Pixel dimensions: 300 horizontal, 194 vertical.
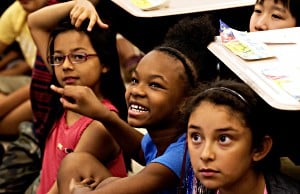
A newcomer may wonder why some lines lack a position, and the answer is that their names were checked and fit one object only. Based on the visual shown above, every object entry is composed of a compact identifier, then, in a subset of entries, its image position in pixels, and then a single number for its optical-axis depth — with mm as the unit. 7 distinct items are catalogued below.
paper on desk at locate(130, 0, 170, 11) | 3586
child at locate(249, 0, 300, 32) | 3569
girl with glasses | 3626
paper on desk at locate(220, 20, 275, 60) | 2869
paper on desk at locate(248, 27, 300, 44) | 3056
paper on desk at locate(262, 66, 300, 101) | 2638
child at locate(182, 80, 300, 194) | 2688
